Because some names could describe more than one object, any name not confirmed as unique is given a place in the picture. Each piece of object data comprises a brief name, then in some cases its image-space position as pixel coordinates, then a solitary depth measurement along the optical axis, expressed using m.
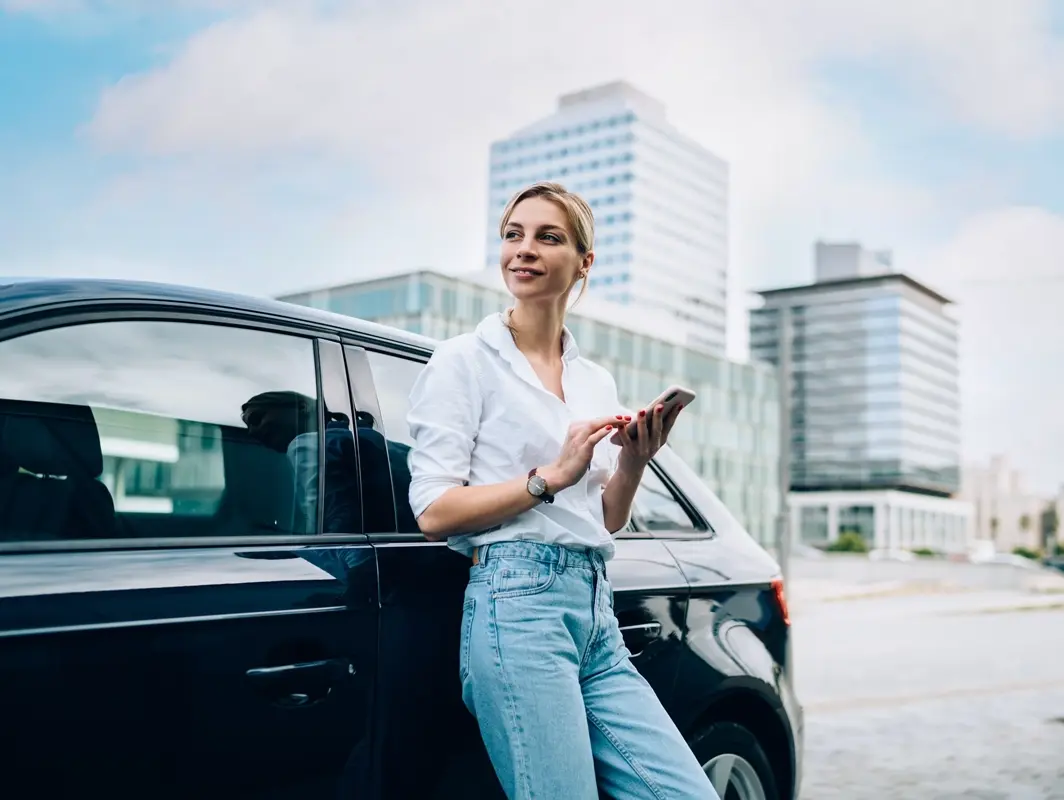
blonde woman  2.11
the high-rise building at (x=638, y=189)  160.38
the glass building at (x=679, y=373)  40.03
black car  1.81
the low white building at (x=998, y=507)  172.52
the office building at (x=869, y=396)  142.25
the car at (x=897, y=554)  92.74
